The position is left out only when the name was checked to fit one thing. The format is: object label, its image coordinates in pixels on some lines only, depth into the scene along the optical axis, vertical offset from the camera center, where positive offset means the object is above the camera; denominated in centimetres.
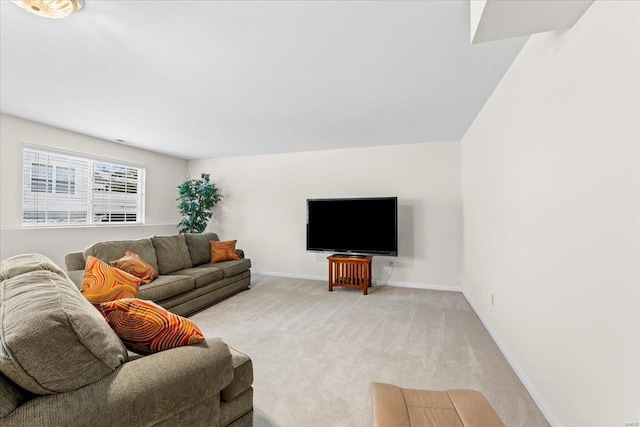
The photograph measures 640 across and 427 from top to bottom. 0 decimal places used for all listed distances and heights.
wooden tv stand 455 -81
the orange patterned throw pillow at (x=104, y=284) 261 -59
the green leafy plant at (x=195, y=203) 580 +34
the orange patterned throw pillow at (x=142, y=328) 130 -49
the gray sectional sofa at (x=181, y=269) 312 -67
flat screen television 454 -8
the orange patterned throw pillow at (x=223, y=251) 454 -49
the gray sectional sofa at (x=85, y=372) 87 -55
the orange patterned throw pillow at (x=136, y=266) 317 -52
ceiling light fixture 164 +122
